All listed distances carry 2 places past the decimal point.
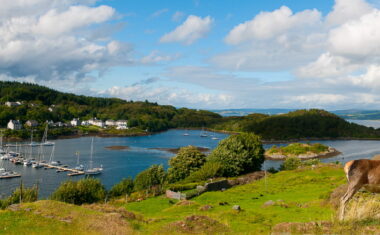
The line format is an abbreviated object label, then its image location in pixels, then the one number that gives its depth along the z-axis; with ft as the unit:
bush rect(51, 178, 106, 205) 140.05
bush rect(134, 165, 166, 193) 180.96
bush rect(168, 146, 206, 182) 197.16
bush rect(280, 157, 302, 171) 236.57
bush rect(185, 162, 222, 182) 176.04
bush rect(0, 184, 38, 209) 130.11
